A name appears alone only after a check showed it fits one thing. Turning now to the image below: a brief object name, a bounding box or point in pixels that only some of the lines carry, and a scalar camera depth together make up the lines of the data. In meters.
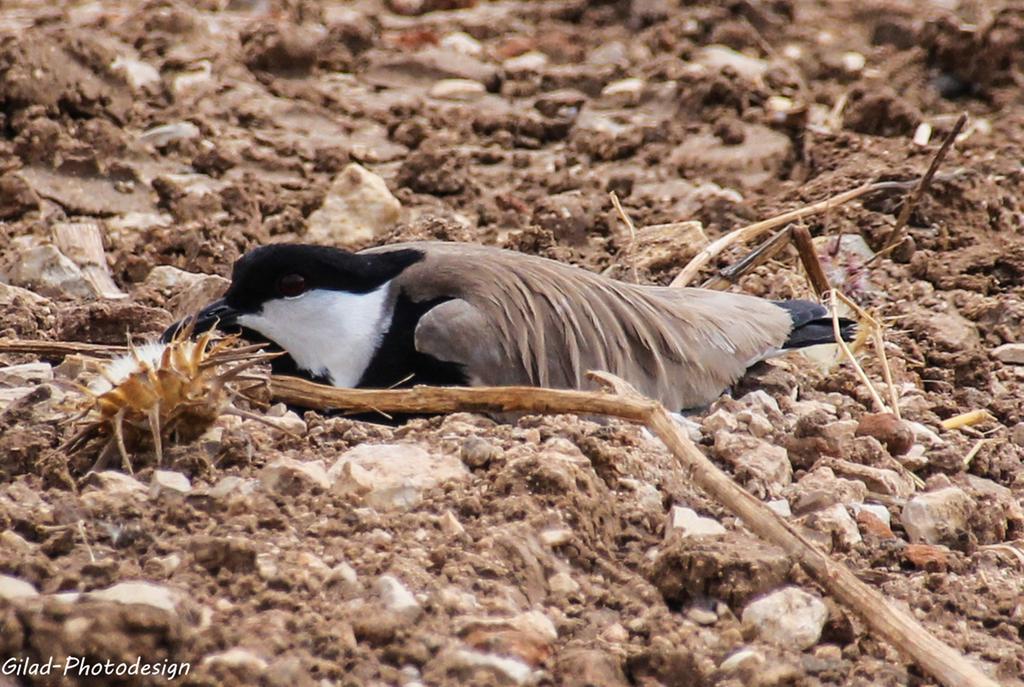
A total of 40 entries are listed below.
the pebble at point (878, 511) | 8.66
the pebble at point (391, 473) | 7.67
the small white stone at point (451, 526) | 7.41
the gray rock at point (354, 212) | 13.89
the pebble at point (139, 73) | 16.29
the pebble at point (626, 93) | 17.75
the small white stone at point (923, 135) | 15.96
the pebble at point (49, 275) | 12.13
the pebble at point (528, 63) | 18.55
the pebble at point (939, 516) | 8.61
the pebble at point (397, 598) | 6.67
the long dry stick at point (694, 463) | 6.84
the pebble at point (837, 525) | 8.23
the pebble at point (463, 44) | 19.09
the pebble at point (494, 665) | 6.34
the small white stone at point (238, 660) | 6.07
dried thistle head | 7.74
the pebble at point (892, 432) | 9.84
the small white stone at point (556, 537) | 7.48
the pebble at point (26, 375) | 9.31
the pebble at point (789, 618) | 6.98
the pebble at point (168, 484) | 7.39
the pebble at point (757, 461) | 8.73
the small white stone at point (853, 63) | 19.28
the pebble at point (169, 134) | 15.29
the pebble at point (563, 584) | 7.23
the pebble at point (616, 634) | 6.89
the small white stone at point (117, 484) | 7.37
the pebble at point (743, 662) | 6.61
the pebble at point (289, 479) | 7.62
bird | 9.95
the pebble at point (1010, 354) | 12.30
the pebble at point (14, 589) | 6.25
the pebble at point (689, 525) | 7.67
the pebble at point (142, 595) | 6.16
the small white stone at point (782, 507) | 8.45
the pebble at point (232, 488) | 7.44
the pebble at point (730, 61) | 18.59
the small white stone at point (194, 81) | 16.67
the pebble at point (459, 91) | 17.75
